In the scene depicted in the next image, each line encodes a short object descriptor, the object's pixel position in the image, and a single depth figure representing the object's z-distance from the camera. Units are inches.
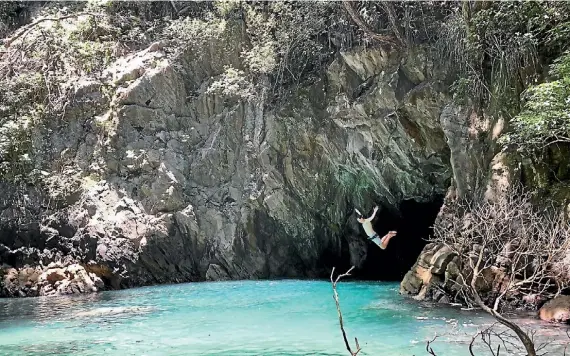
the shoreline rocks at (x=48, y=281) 580.4
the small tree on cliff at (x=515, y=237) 336.2
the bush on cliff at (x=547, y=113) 339.2
